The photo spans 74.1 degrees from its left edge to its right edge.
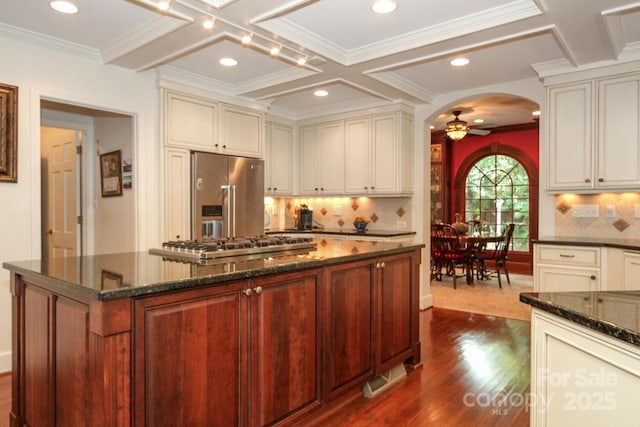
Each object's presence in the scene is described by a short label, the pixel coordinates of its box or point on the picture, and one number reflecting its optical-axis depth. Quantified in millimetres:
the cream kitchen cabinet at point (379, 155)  4957
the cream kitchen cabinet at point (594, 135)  3543
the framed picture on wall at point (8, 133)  3070
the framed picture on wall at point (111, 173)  4047
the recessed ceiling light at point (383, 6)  2705
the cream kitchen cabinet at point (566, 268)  3502
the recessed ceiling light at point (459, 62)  3695
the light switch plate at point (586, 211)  4004
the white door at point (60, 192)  4492
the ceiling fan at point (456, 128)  6086
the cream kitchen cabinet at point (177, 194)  4016
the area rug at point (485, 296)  4875
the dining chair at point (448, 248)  6344
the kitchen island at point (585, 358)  1091
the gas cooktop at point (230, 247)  2287
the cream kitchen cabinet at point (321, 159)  5520
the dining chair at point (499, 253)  6475
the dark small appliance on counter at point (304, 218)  5973
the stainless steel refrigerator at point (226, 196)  4246
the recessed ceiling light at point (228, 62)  3746
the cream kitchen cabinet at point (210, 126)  4051
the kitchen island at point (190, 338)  1551
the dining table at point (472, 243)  6281
